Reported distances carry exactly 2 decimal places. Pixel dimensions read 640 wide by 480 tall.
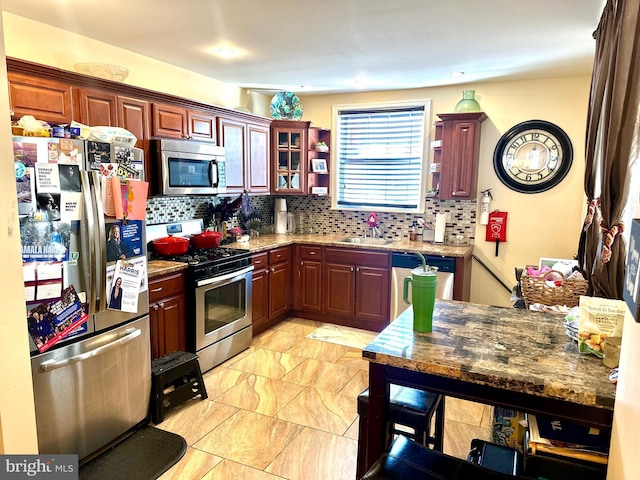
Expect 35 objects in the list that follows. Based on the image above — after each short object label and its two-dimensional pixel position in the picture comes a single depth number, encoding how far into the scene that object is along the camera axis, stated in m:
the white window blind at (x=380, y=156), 4.64
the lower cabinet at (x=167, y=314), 2.93
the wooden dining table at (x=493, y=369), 1.28
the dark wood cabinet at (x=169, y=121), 3.22
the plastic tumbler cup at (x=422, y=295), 1.60
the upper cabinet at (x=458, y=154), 4.10
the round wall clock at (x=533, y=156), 3.97
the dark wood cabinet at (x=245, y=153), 3.97
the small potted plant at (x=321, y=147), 4.88
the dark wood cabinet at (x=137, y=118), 2.96
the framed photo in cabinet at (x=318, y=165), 4.89
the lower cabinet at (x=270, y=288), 4.08
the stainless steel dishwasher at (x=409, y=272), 3.94
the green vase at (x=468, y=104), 4.08
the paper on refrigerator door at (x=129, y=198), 2.32
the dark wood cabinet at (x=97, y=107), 2.70
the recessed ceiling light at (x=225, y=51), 3.24
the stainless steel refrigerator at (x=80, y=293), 1.94
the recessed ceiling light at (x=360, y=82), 4.14
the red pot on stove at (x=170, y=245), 3.38
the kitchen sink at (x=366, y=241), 4.63
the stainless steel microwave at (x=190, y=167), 3.21
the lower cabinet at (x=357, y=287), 4.25
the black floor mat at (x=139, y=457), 2.21
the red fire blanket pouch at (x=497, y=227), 4.25
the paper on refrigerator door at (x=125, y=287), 2.34
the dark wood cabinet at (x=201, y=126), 3.53
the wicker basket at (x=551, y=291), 2.37
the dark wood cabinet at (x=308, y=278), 4.54
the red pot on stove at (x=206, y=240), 3.77
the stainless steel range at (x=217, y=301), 3.22
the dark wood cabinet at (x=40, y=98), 2.36
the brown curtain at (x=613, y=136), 1.76
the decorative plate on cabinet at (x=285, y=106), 4.63
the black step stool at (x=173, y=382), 2.71
